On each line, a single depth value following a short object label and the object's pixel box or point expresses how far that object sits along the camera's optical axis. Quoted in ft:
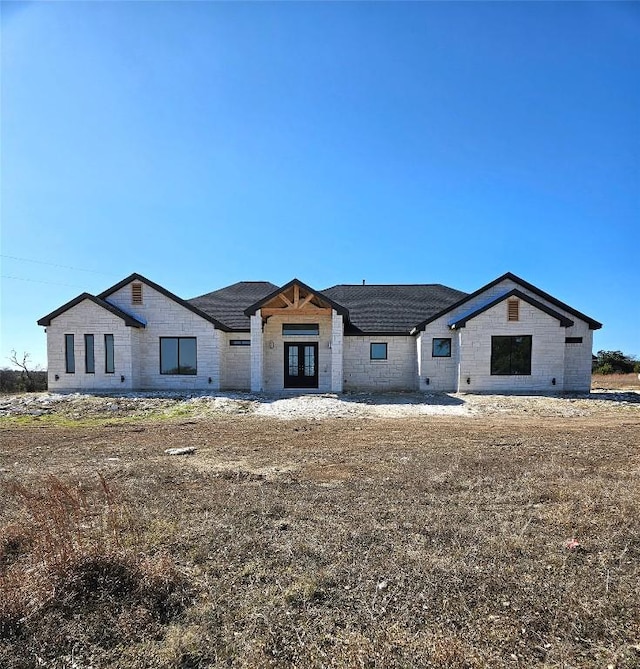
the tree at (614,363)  113.96
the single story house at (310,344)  59.98
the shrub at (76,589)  8.49
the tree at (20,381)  77.51
